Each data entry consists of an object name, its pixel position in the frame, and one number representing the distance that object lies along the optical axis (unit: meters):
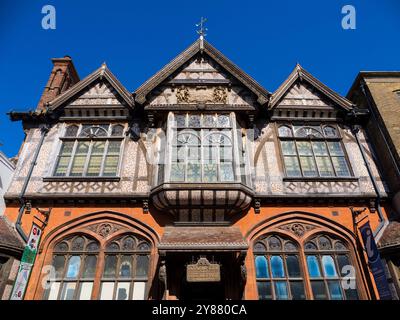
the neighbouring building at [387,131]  8.84
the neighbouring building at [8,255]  8.30
